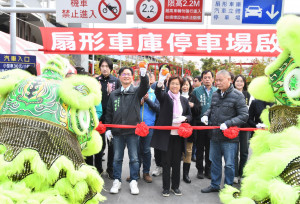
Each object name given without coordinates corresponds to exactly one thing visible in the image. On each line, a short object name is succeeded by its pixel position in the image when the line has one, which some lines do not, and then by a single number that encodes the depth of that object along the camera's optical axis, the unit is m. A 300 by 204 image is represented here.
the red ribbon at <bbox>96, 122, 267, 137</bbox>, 3.77
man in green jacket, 4.68
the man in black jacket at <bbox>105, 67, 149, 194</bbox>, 3.88
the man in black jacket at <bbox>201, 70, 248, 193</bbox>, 3.70
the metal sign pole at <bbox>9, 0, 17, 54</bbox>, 5.88
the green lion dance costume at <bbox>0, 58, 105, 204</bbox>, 1.55
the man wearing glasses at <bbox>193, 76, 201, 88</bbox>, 6.18
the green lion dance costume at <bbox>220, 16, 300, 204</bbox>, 1.19
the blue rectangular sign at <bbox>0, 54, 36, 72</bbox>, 5.46
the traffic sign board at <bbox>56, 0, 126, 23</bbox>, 5.26
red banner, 5.43
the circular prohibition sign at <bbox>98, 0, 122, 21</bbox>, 5.25
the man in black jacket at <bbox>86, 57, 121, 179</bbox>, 4.50
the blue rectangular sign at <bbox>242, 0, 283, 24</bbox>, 5.22
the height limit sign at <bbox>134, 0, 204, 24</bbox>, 5.12
